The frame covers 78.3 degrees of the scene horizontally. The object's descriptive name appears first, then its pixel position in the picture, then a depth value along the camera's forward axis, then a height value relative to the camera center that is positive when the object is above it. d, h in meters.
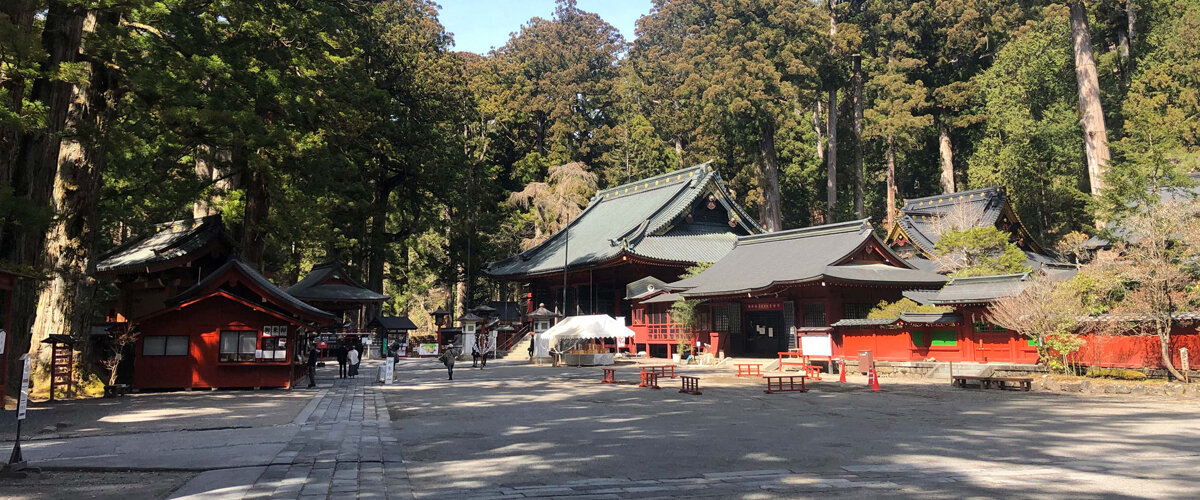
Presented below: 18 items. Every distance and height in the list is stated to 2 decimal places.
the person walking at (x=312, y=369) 22.00 -1.07
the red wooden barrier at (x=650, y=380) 21.79 -1.53
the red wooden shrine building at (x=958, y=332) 24.59 -0.24
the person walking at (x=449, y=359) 24.97 -0.93
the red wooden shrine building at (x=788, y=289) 30.66 +1.66
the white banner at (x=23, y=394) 8.68 -0.68
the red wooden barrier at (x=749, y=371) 26.26 -1.64
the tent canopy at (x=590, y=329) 30.55 +0.04
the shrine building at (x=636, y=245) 42.34 +5.12
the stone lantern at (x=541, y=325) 36.97 +0.30
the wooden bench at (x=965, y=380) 21.14 -1.64
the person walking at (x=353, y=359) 26.89 -0.97
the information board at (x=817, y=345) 27.53 -0.68
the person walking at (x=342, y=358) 26.81 -0.91
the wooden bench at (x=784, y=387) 20.45 -1.74
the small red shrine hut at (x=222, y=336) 19.09 -0.05
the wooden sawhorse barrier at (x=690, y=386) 19.84 -1.60
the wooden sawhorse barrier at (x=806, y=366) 25.75 -1.40
